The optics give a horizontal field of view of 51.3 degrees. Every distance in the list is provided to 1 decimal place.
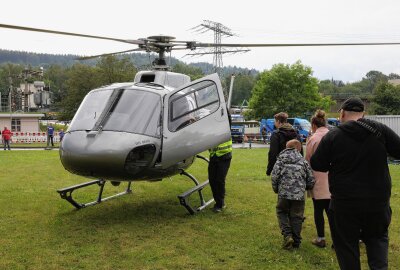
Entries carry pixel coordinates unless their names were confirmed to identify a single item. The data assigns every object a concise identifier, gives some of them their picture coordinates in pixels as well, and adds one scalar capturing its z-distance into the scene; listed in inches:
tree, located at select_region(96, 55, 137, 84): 1641.2
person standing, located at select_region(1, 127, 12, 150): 974.1
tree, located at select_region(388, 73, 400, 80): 5650.1
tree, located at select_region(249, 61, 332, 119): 1999.3
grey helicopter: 243.3
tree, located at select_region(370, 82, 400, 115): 1935.3
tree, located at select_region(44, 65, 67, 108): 4563.2
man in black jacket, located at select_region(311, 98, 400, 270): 143.6
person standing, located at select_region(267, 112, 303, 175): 244.4
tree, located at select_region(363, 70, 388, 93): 5479.8
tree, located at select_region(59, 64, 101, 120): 1708.9
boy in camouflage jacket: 218.4
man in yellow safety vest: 307.0
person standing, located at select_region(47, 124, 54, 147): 1082.4
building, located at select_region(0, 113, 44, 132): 1500.4
